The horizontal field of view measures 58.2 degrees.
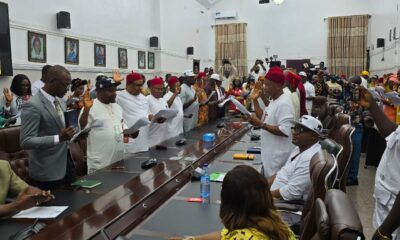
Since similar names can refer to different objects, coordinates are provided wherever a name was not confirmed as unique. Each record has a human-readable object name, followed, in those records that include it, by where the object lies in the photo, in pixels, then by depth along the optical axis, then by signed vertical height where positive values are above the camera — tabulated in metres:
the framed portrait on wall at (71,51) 6.47 +0.74
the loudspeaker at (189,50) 12.32 +1.38
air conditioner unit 13.89 +2.96
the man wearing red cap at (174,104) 4.68 -0.18
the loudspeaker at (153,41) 9.73 +1.35
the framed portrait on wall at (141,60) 9.21 +0.81
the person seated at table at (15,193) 1.76 -0.54
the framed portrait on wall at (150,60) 9.72 +0.85
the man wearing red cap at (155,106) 4.34 -0.18
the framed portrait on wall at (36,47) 5.66 +0.71
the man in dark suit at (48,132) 2.27 -0.26
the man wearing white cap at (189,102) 5.53 -0.17
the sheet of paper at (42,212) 1.83 -0.63
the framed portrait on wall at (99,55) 7.39 +0.76
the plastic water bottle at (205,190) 2.18 -0.61
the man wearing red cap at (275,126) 2.93 -0.29
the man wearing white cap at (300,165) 2.26 -0.48
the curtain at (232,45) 13.89 +1.77
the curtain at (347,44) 12.54 +1.62
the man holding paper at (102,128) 3.01 -0.31
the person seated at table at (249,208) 1.22 -0.40
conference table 1.72 -0.64
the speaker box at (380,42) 9.86 +1.32
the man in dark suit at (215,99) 6.66 -0.16
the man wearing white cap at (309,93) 7.04 -0.05
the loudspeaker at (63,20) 6.21 +1.23
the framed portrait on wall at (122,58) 8.30 +0.78
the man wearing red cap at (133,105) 3.80 -0.15
